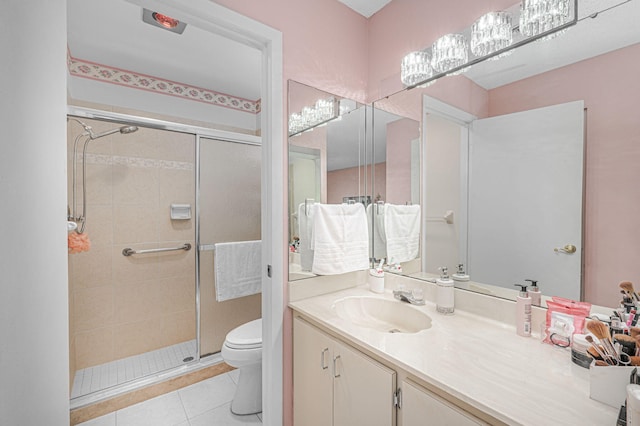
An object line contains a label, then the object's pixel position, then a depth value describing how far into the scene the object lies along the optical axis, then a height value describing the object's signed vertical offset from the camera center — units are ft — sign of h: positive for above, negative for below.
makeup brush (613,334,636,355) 2.01 -0.98
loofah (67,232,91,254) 4.79 -0.63
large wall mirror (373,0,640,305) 2.87 +0.72
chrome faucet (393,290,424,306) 4.21 -1.38
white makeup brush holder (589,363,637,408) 1.93 -1.25
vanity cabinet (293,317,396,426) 2.84 -2.10
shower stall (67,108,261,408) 6.66 -0.82
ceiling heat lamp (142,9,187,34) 5.15 +3.57
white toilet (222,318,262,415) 5.47 -3.28
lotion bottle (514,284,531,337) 3.12 -1.22
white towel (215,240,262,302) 7.30 -1.66
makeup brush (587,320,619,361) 2.10 -0.99
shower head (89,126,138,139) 6.57 +1.83
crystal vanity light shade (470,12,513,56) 3.52 +2.30
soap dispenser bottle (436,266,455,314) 3.84 -1.22
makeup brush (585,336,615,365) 2.06 -1.10
